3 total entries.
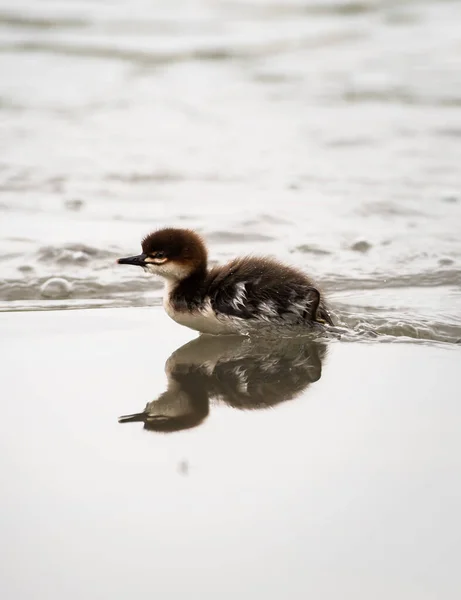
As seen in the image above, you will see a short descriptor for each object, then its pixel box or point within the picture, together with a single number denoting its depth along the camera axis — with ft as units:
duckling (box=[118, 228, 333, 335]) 33.14
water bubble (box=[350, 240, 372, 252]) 43.04
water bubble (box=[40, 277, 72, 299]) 37.24
